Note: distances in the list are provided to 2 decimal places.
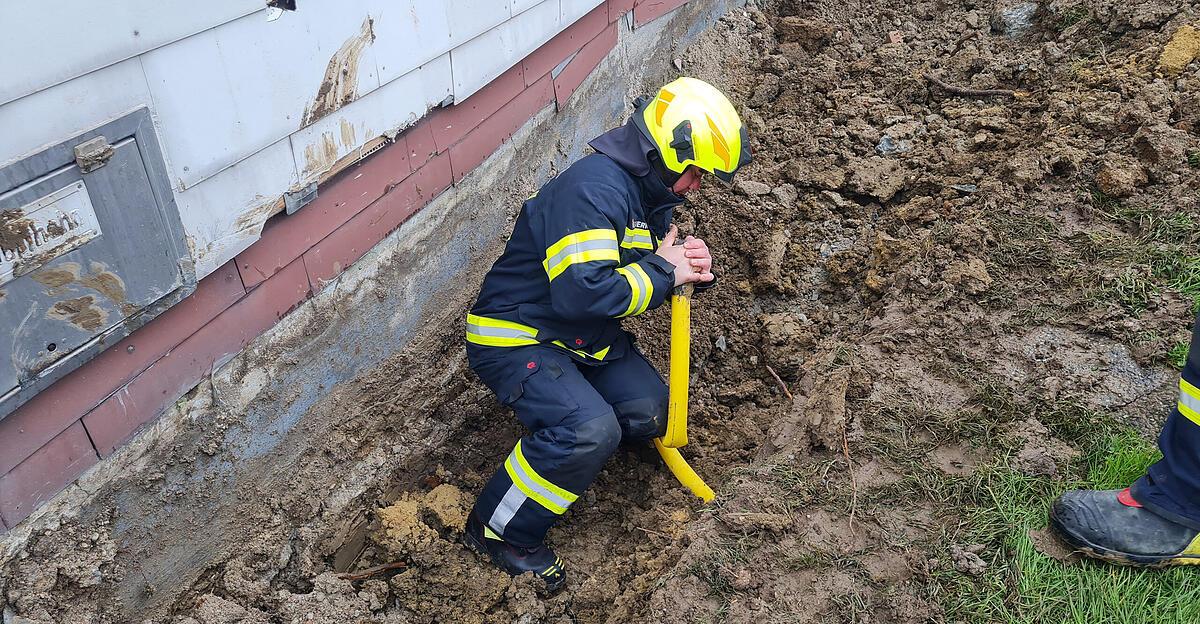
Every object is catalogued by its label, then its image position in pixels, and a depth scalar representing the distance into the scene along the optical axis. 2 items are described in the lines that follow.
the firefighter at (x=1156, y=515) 2.24
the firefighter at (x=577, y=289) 2.69
